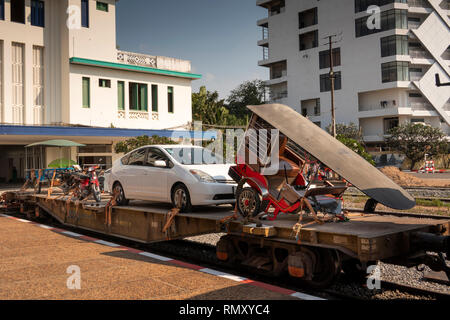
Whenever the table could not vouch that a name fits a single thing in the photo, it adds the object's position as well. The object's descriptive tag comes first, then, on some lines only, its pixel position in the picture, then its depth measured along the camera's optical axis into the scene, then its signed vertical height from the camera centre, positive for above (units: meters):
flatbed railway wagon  5.52 -0.92
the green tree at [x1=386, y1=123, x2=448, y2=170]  45.44 +2.42
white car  8.38 -0.16
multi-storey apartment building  51.94 +12.70
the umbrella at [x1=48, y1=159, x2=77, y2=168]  23.47 +0.46
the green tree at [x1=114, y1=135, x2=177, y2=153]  24.92 +1.63
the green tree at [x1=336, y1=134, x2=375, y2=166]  25.55 +1.21
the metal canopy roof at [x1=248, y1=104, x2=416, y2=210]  5.88 +0.15
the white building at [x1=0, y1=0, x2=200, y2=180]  26.92 +6.17
